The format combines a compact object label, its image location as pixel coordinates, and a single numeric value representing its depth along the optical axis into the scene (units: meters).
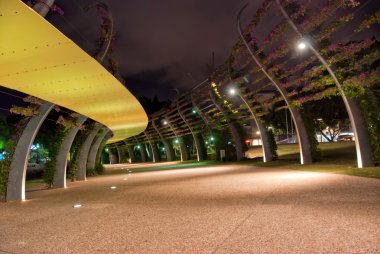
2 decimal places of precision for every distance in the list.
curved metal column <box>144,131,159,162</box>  43.38
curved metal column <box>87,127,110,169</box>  22.30
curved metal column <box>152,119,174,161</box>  40.00
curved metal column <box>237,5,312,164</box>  16.83
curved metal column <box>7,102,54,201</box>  10.43
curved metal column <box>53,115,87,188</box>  14.66
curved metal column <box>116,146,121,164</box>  53.53
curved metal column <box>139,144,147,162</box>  48.17
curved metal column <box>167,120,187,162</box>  36.94
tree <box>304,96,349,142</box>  38.88
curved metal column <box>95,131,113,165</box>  25.03
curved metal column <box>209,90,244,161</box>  24.37
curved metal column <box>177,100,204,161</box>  33.17
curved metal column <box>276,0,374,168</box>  12.59
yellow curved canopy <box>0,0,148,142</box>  4.21
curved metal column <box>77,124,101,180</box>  18.81
